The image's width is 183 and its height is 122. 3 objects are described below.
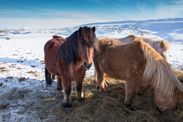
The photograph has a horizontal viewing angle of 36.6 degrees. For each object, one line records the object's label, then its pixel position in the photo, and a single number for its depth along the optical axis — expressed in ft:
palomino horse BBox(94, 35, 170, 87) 17.46
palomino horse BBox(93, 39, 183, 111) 13.05
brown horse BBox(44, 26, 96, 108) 13.28
